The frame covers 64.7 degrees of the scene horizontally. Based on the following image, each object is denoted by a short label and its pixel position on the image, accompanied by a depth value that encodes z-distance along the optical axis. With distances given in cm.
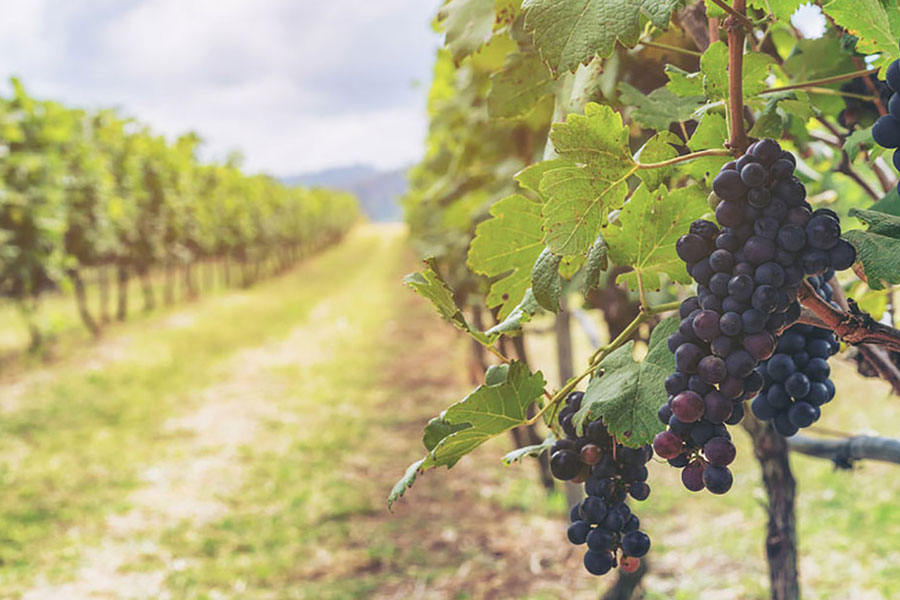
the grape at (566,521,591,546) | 99
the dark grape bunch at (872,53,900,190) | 77
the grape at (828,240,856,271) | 74
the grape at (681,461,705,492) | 81
